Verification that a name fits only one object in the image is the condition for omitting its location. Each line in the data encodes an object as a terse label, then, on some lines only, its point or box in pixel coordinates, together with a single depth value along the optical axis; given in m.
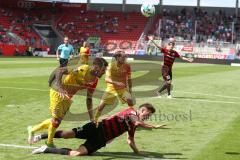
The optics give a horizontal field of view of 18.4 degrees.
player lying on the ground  13.23
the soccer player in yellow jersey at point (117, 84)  17.70
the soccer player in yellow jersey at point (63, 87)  13.66
